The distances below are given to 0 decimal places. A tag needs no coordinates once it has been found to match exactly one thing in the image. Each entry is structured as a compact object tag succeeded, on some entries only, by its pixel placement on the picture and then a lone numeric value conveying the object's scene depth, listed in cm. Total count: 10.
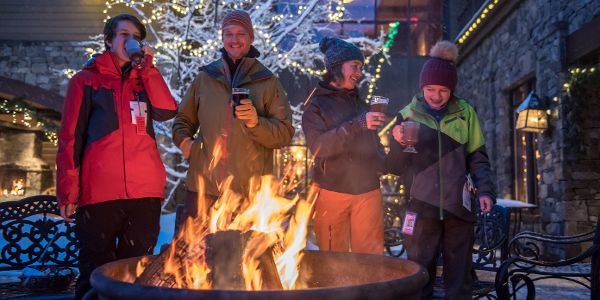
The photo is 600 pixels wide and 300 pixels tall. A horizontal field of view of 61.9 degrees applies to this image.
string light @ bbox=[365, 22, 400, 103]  1496
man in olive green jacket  313
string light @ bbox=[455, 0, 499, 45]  1084
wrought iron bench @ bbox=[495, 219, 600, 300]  296
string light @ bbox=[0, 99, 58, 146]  1163
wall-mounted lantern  831
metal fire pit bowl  158
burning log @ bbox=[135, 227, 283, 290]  212
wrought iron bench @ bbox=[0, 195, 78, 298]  378
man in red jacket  293
